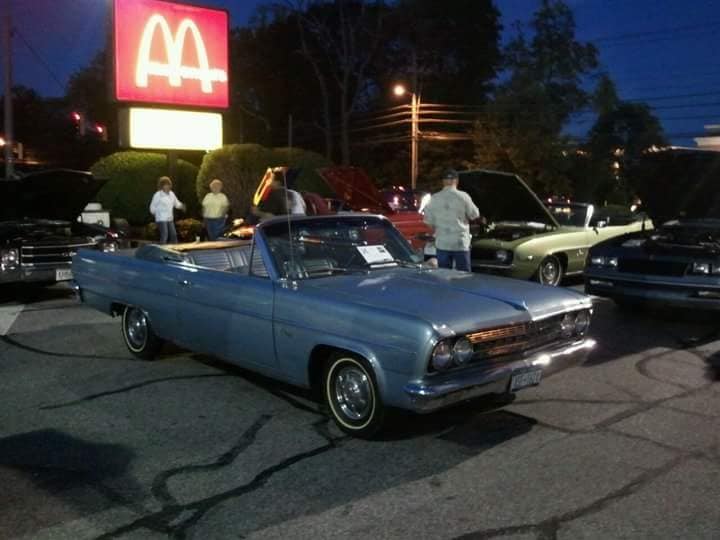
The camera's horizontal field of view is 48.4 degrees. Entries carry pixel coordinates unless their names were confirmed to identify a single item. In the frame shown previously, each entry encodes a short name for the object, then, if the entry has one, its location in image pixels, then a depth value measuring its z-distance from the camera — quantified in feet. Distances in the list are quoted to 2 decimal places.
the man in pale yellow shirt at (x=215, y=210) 47.60
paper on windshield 20.01
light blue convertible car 15.30
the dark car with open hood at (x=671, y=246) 27.99
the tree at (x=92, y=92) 143.33
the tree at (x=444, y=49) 125.18
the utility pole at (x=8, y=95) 77.46
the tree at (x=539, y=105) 102.94
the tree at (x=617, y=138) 119.03
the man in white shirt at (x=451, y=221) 28.94
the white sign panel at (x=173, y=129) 62.44
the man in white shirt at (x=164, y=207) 48.11
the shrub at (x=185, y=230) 69.15
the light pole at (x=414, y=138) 106.22
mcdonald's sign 60.39
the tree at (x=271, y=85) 131.44
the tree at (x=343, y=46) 129.18
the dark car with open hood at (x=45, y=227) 34.42
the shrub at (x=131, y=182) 74.64
